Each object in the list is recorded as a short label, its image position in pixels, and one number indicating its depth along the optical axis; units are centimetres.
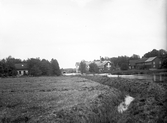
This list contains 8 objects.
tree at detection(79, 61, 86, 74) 7014
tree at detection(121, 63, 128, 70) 7025
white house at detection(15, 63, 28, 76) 7084
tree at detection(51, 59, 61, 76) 7025
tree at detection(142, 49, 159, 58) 9591
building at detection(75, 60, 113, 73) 7964
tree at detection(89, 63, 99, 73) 6694
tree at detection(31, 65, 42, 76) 6050
